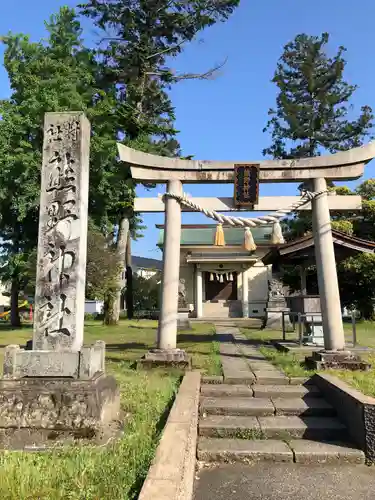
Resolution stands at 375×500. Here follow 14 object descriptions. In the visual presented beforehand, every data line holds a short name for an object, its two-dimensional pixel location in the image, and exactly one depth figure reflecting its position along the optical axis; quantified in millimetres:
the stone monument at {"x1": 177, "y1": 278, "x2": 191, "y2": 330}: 17812
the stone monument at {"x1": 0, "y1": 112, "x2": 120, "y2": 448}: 4406
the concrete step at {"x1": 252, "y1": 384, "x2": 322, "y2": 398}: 6094
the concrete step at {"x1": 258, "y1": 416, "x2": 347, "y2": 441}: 4926
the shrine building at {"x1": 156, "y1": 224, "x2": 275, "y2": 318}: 27156
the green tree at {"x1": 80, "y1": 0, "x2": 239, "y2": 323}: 21984
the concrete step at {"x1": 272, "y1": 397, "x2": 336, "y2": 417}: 5477
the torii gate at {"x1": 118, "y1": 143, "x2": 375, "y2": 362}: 8031
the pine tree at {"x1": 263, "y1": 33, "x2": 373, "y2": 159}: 27469
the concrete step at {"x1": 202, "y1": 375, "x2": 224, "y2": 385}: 6656
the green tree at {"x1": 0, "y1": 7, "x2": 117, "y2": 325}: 19328
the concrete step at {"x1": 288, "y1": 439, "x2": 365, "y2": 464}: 4430
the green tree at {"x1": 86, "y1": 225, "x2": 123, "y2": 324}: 18781
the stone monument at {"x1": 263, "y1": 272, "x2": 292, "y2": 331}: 17500
